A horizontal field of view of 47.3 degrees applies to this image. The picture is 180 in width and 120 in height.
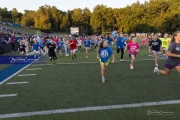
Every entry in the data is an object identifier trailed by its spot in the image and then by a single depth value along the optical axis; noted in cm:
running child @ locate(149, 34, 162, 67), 991
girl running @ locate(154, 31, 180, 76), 538
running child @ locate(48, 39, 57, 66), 1230
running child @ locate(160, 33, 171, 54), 1187
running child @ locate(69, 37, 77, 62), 1382
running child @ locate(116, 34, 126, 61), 1348
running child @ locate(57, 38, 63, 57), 1814
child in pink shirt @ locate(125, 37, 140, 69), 1007
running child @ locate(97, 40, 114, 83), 738
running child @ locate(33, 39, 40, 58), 1630
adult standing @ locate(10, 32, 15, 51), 2232
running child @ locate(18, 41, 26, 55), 1842
